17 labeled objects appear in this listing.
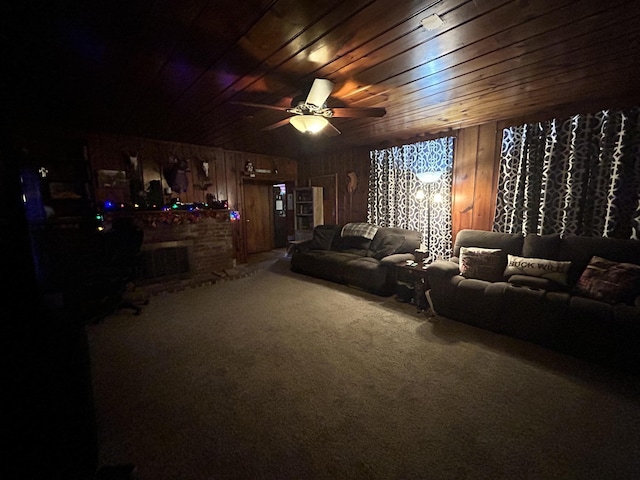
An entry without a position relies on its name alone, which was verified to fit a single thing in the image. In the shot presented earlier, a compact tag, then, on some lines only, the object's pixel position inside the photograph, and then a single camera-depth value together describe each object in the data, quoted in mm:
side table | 3186
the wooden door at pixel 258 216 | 6308
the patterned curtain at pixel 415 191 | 4051
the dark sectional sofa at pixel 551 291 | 2051
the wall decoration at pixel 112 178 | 3971
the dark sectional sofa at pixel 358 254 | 3736
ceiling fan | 2207
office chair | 2934
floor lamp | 3601
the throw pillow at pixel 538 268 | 2617
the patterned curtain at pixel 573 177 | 2682
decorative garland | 4123
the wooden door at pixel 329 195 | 5645
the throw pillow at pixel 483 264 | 2914
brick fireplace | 4141
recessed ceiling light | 1478
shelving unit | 5754
